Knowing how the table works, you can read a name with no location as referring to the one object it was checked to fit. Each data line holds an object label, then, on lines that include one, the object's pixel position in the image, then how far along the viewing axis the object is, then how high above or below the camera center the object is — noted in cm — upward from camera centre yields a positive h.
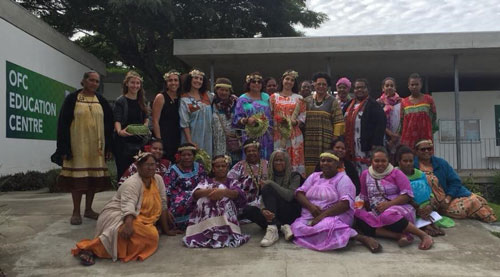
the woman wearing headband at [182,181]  502 -39
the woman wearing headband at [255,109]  560 +49
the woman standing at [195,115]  554 +42
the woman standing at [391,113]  609 +46
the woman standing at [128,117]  532 +39
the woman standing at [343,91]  615 +79
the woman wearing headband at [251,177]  486 -35
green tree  1416 +441
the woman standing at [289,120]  555 +34
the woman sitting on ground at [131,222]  421 -74
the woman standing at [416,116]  594 +40
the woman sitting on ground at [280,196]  477 -55
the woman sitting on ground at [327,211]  442 -69
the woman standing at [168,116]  550 +41
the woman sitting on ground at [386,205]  456 -65
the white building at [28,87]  896 +145
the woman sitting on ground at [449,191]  544 -58
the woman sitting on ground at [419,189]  489 -50
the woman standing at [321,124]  562 +29
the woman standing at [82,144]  514 +5
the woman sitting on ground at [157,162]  491 -18
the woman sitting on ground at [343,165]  502 -23
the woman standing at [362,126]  556 +26
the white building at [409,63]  966 +214
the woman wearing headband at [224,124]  573 +31
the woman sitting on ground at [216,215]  459 -74
